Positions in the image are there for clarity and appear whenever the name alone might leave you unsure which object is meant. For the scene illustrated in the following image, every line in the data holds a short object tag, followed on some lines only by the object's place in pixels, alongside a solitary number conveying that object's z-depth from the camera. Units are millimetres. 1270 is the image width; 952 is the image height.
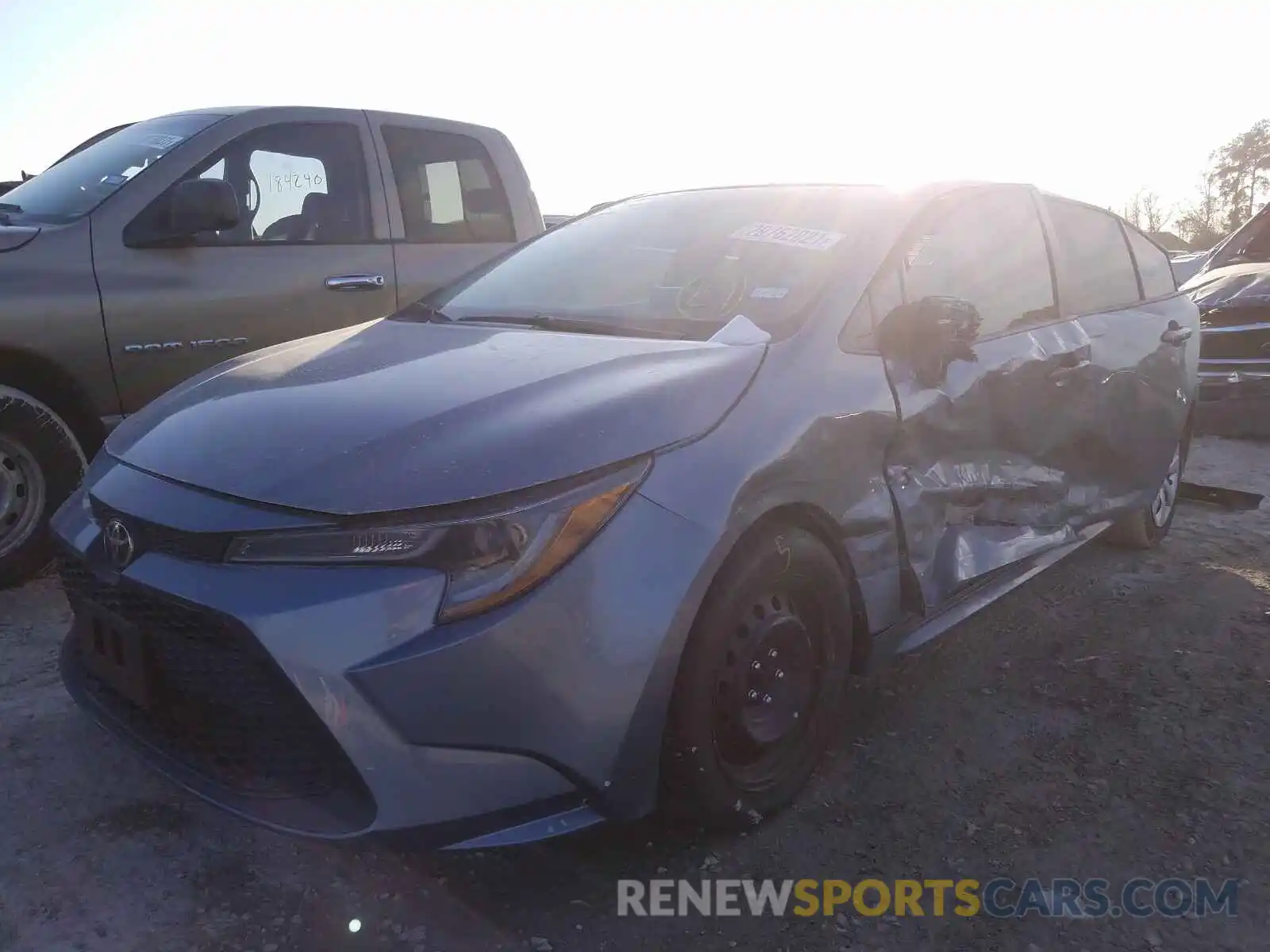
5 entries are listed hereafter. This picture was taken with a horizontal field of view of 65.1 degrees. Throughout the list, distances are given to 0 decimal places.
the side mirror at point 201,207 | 3584
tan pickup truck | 3504
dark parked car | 6742
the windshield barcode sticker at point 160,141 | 3924
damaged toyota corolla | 1732
